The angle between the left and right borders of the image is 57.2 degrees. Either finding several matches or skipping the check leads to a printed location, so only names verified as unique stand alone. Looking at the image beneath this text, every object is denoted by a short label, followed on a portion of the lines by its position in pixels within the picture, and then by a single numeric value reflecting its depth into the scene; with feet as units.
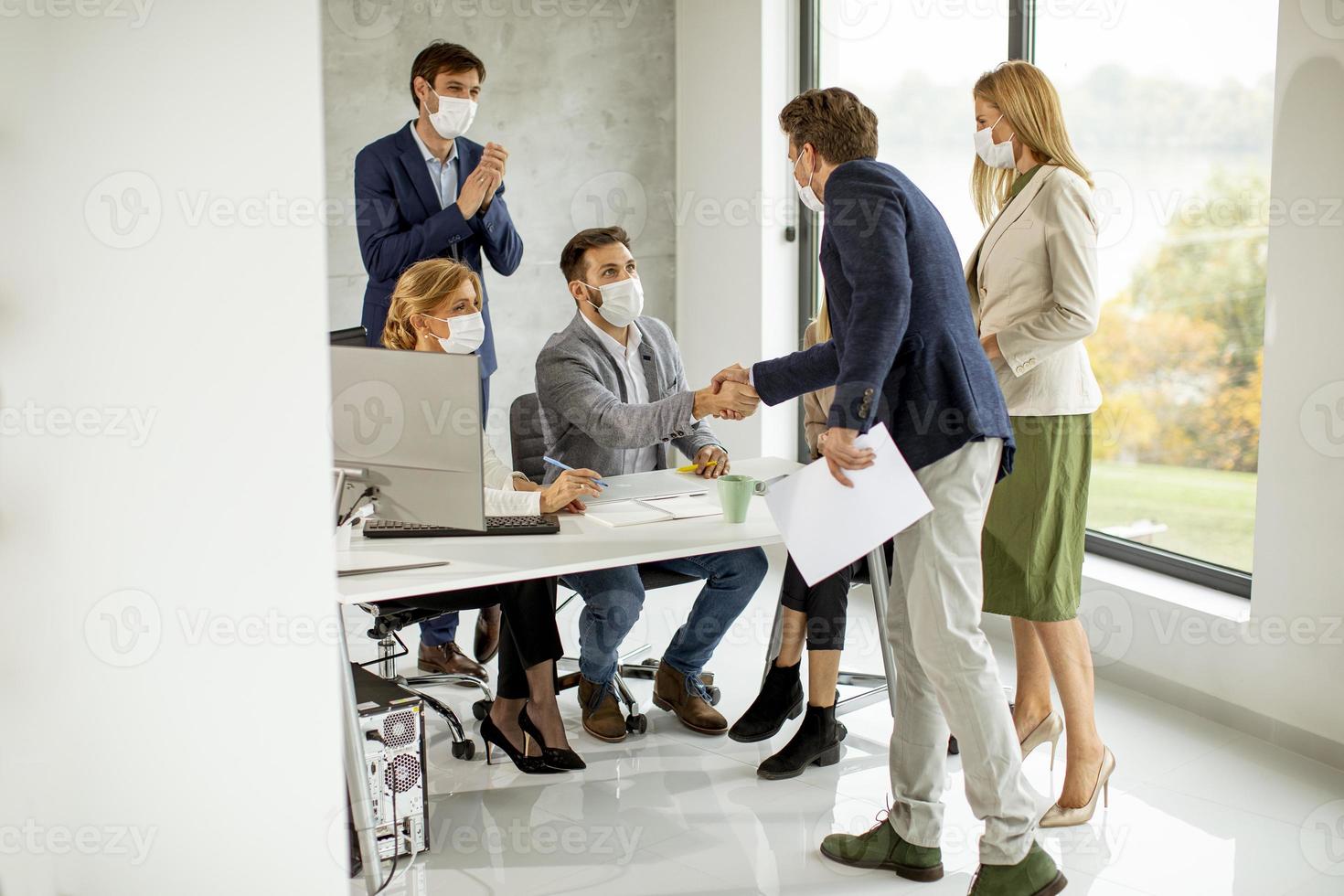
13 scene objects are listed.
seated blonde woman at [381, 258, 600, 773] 9.29
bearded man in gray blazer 10.21
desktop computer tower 8.29
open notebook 9.02
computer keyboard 8.62
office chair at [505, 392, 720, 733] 10.83
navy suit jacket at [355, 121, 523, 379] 11.82
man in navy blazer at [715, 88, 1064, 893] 7.38
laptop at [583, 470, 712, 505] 9.76
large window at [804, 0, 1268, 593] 11.25
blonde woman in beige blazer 8.83
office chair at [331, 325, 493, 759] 9.46
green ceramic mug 8.83
